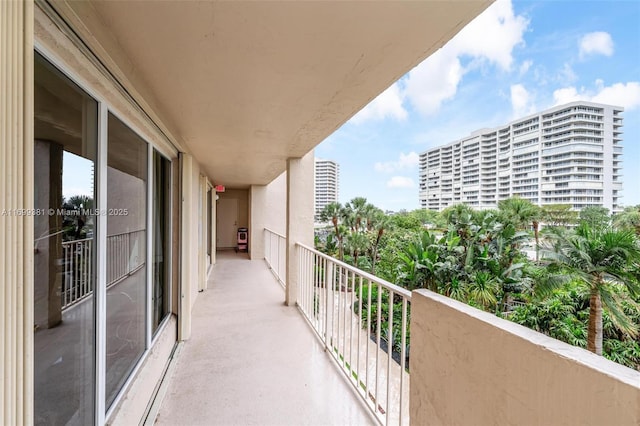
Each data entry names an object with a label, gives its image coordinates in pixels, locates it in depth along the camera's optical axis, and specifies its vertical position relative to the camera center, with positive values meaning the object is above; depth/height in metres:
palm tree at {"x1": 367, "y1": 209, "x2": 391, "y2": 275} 18.67 -1.02
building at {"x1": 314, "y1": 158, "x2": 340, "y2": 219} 23.77 +2.86
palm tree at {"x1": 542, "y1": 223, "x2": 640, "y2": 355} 6.79 -1.40
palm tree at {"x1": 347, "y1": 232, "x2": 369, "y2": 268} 18.39 -2.14
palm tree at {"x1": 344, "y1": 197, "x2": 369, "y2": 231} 19.27 +0.07
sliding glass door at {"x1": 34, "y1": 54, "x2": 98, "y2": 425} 0.99 -0.17
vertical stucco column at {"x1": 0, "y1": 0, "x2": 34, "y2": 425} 0.63 -0.01
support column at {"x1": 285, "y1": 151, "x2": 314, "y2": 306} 3.94 -0.11
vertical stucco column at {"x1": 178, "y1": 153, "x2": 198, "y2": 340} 2.82 -0.42
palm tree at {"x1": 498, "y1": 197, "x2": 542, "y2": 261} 15.20 +0.04
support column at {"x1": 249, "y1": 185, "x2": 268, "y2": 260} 7.53 -0.27
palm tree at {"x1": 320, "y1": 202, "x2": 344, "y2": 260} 19.17 -0.45
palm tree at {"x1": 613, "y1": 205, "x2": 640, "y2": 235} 7.10 -0.14
